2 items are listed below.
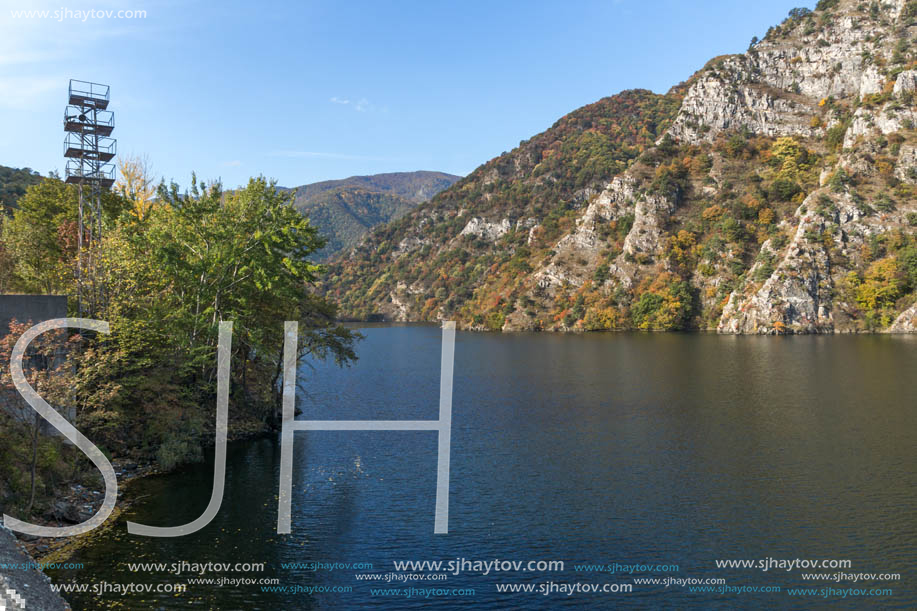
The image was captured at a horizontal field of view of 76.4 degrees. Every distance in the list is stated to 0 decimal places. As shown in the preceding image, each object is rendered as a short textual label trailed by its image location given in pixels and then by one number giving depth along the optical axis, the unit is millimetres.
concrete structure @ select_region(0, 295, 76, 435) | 25836
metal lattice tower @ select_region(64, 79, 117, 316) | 34812
